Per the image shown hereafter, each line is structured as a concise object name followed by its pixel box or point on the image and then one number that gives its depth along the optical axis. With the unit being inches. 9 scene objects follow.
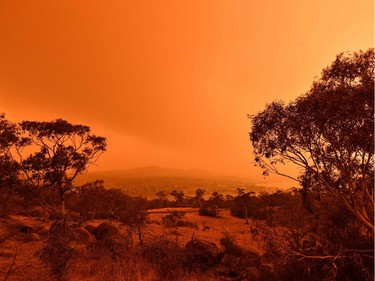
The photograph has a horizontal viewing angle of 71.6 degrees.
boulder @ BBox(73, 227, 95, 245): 630.5
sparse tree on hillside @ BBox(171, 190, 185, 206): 2488.7
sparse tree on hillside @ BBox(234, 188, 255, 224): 1649.9
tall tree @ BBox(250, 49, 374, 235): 334.0
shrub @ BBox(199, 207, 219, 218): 1662.2
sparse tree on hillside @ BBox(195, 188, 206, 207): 2318.7
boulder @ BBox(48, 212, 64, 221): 1123.9
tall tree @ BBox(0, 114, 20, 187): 909.8
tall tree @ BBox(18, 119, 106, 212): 952.3
